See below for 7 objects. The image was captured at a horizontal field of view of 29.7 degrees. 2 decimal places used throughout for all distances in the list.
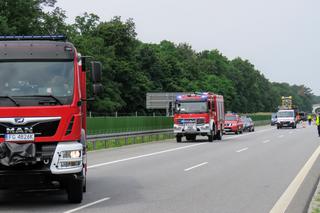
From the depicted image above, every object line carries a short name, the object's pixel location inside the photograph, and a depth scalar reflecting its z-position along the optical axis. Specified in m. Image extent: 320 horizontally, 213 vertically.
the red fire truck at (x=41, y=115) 9.73
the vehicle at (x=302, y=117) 110.19
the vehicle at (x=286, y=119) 65.62
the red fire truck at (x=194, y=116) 35.47
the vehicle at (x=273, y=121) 86.81
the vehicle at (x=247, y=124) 57.47
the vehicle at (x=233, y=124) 51.41
